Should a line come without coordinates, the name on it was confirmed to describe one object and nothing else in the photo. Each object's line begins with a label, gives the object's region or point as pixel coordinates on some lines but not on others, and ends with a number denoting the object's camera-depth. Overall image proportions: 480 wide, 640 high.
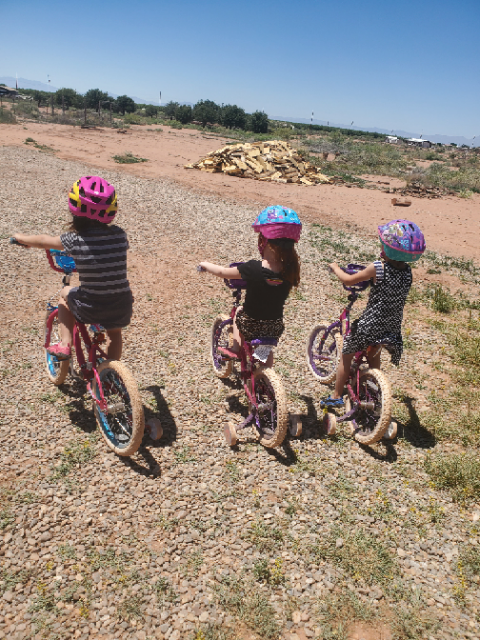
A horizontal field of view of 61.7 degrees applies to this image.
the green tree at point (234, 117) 60.84
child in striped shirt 3.31
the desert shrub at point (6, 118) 32.34
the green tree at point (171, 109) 69.82
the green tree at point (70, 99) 60.57
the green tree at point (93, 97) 62.98
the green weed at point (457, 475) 3.84
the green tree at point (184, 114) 63.66
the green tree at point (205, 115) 62.97
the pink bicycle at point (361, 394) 4.00
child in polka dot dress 3.68
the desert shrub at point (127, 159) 21.89
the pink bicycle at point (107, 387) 3.56
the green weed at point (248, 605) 2.67
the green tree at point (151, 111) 72.24
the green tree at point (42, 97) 71.06
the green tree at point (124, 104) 64.49
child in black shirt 3.46
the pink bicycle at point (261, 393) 3.81
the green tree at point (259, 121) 55.75
